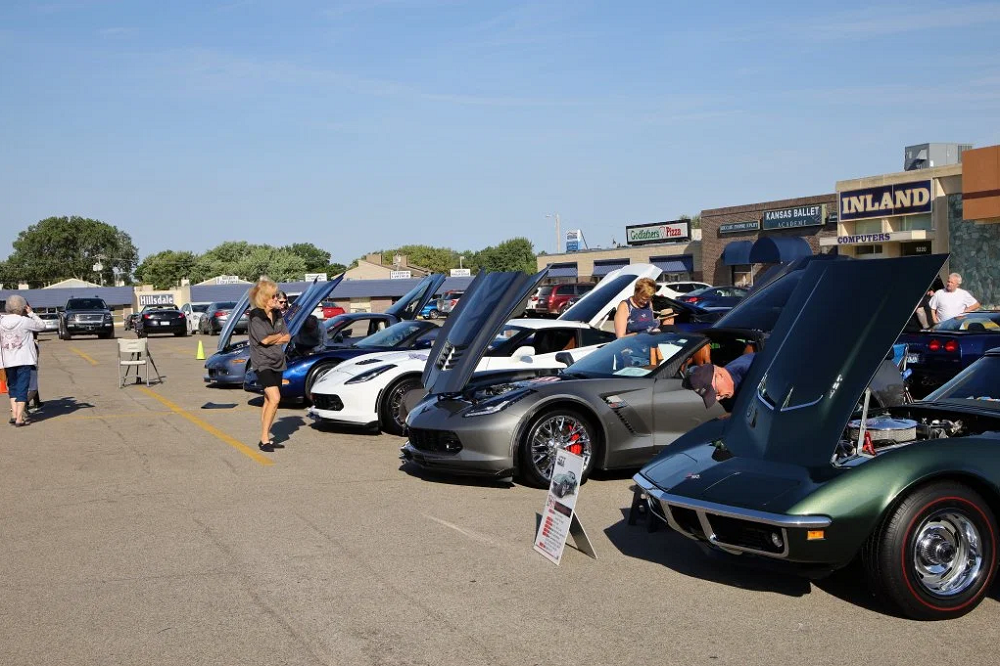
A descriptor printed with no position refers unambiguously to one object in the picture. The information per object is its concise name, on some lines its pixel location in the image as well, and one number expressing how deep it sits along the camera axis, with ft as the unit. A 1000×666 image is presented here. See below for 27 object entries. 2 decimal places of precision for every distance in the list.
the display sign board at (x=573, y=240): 248.85
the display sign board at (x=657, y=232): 185.47
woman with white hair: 42.22
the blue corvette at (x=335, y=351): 46.14
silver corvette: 27.35
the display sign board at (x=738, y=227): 156.04
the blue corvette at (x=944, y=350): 39.70
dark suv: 131.85
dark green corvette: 16.25
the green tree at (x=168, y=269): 441.27
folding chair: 62.34
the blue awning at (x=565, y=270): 226.17
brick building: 138.00
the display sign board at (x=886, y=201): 113.19
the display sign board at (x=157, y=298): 252.83
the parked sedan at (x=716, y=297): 95.35
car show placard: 19.99
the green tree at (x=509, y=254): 372.07
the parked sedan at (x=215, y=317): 135.85
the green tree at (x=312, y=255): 437.99
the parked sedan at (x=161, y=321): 136.05
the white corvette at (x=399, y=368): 37.32
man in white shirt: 50.44
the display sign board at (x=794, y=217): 142.31
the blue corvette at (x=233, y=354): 50.55
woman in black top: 35.91
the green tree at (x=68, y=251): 455.22
